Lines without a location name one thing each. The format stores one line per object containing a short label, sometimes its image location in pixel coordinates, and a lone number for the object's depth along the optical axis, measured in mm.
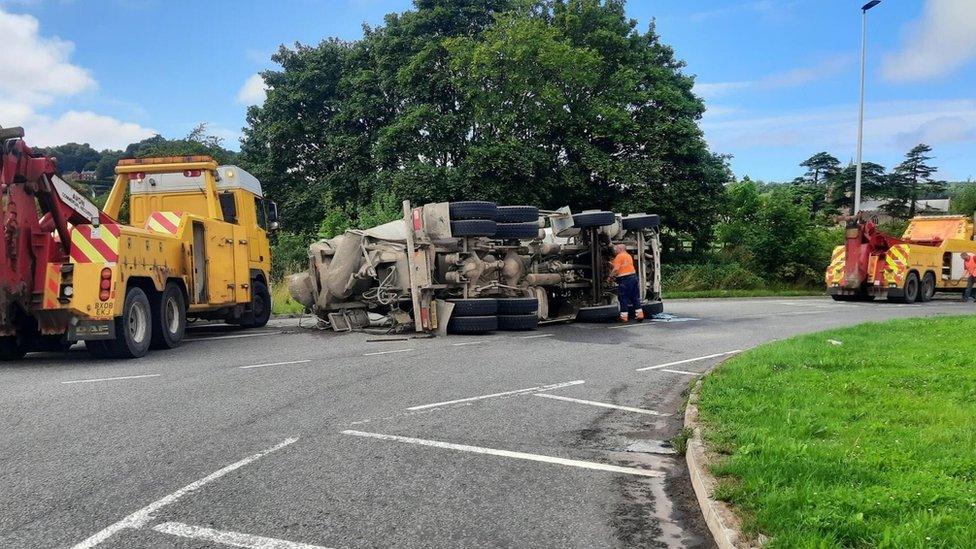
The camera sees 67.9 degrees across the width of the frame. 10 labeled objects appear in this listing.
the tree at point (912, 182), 51406
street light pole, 26358
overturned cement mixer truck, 11969
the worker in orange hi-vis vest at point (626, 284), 13555
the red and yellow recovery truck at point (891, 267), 20578
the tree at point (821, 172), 53975
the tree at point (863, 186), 52500
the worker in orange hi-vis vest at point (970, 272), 21500
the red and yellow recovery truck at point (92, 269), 9180
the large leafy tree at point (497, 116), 26312
